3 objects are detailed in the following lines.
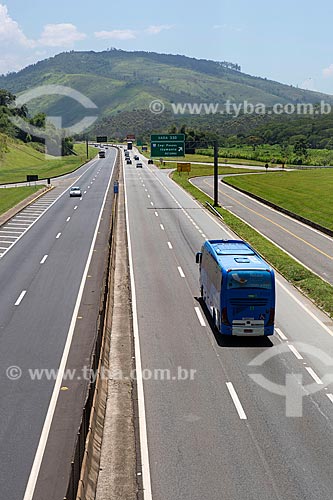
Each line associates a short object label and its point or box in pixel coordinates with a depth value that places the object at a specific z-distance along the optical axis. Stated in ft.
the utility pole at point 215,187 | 238.07
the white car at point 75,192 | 274.98
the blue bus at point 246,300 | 79.20
